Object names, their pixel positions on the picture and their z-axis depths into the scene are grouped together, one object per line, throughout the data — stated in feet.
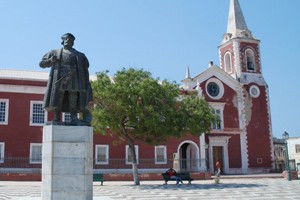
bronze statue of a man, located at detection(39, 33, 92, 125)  32.89
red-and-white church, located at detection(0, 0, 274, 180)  98.17
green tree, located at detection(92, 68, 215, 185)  72.90
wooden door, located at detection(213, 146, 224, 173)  124.06
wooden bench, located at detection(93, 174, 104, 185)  77.67
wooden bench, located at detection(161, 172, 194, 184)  80.12
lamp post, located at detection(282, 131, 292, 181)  91.12
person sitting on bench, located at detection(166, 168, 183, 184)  79.18
